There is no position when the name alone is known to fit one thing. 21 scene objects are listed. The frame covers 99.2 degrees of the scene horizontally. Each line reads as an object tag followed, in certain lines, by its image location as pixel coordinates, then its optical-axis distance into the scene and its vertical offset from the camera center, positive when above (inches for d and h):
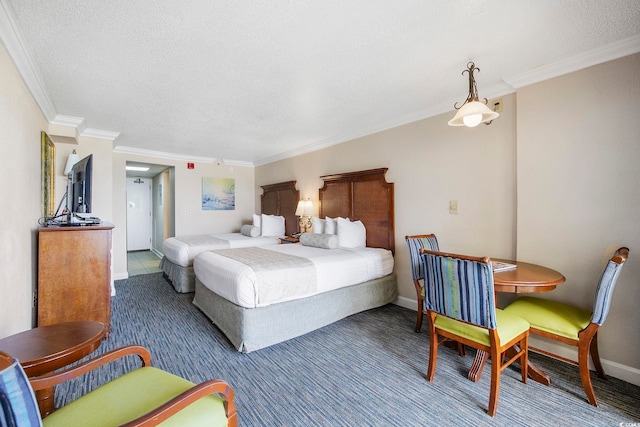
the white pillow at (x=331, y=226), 157.9 -8.6
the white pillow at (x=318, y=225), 167.3 -8.7
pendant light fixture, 80.2 +29.9
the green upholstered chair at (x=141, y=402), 39.2 -30.5
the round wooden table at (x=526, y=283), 71.5 -18.9
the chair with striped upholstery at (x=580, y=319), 67.3 -30.0
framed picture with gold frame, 114.1 +16.7
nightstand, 185.0 -19.5
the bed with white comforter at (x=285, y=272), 95.9 -24.6
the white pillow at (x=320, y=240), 144.8 -16.0
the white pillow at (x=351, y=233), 148.8 -12.3
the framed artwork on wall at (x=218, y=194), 240.4 +15.7
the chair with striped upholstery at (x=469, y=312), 65.6 -26.3
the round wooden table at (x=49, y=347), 49.4 -26.8
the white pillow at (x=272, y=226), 208.4 -11.3
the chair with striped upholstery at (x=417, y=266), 110.3 -22.2
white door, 321.1 -2.2
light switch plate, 119.9 +1.9
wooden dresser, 91.7 -22.3
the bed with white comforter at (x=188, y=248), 160.2 -23.2
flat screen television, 104.1 +9.3
